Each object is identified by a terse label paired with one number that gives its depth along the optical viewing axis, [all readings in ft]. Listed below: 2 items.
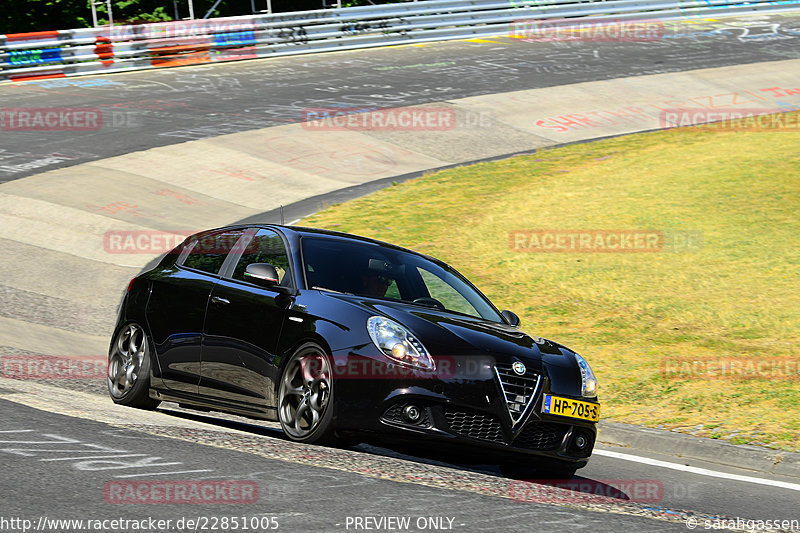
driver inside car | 49.32
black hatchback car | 43.11
